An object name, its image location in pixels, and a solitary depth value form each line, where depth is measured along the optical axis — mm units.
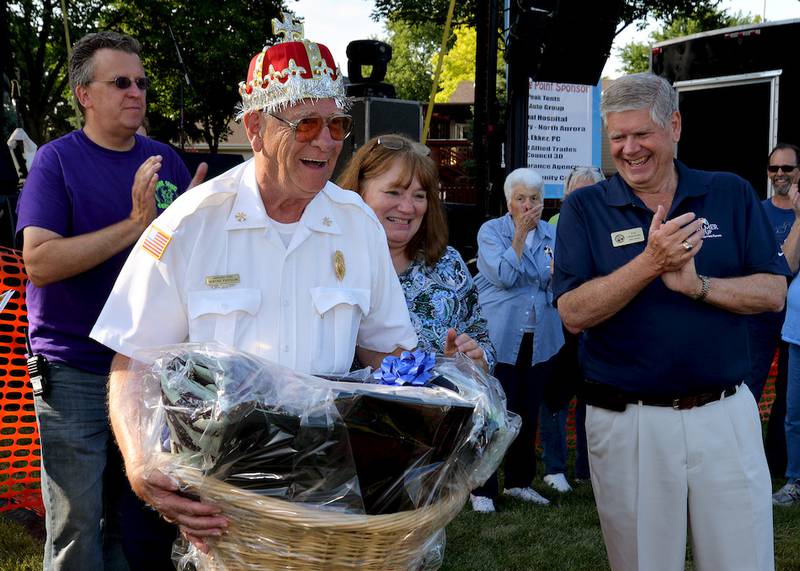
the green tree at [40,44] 24411
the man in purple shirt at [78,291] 2893
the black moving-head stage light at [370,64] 10016
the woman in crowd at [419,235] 3414
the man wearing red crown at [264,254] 2064
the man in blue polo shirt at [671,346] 2889
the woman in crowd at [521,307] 5703
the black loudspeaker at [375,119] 9758
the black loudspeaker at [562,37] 7562
